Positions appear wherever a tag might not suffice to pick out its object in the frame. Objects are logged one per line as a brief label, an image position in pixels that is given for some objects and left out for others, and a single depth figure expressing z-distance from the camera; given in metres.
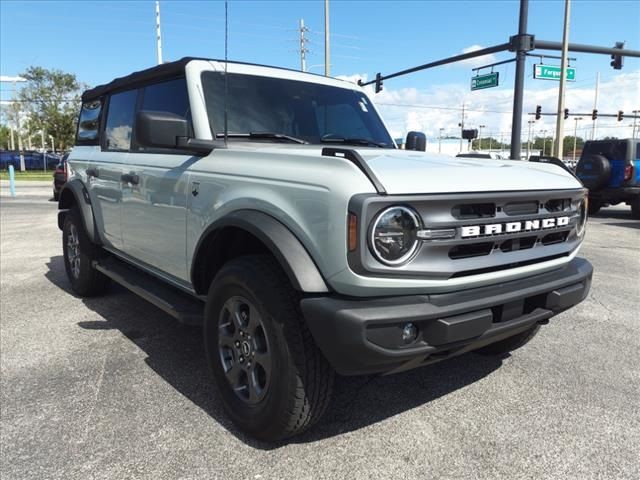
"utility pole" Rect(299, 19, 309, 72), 36.34
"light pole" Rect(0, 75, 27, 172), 30.28
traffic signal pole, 14.74
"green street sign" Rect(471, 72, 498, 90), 21.58
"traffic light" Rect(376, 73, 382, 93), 23.93
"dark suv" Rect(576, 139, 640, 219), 12.69
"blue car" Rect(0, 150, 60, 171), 40.91
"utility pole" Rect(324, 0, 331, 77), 24.19
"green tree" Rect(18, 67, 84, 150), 36.16
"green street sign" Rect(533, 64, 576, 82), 21.88
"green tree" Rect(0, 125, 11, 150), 72.25
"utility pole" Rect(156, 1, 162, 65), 26.17
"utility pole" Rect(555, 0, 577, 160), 20.42
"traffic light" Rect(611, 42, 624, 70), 19.48
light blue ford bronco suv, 2.18
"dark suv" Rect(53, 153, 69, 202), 14.09
